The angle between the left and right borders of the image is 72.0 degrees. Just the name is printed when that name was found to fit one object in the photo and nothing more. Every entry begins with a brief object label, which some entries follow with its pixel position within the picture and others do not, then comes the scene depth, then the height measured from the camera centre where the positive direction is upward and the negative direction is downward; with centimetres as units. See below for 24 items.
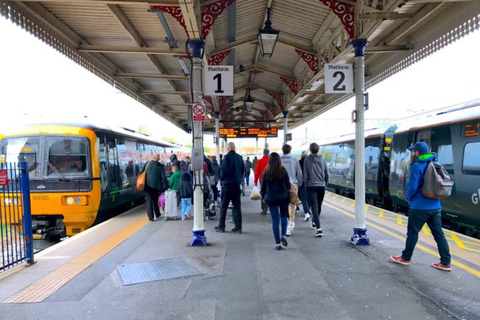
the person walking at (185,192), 827 -84
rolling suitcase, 844 -118
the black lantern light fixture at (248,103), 1404 +236
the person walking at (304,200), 823 -108
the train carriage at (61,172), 734 -27
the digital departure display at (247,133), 1867 +144
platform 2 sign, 620 +150
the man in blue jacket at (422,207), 455 -71
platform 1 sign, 627 +151
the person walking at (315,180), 654 -46
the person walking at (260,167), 794 -22
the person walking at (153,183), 831 -60
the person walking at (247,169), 1749 -58
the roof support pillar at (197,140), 595 +33
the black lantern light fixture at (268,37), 671 +250
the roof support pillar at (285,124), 1511 +157
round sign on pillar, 586 +83
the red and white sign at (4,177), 452 -22
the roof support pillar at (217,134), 1488 +113
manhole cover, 444 -158
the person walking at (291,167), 679 -20
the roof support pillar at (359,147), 596 +17
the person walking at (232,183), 670 -50
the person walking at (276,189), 564 -54
